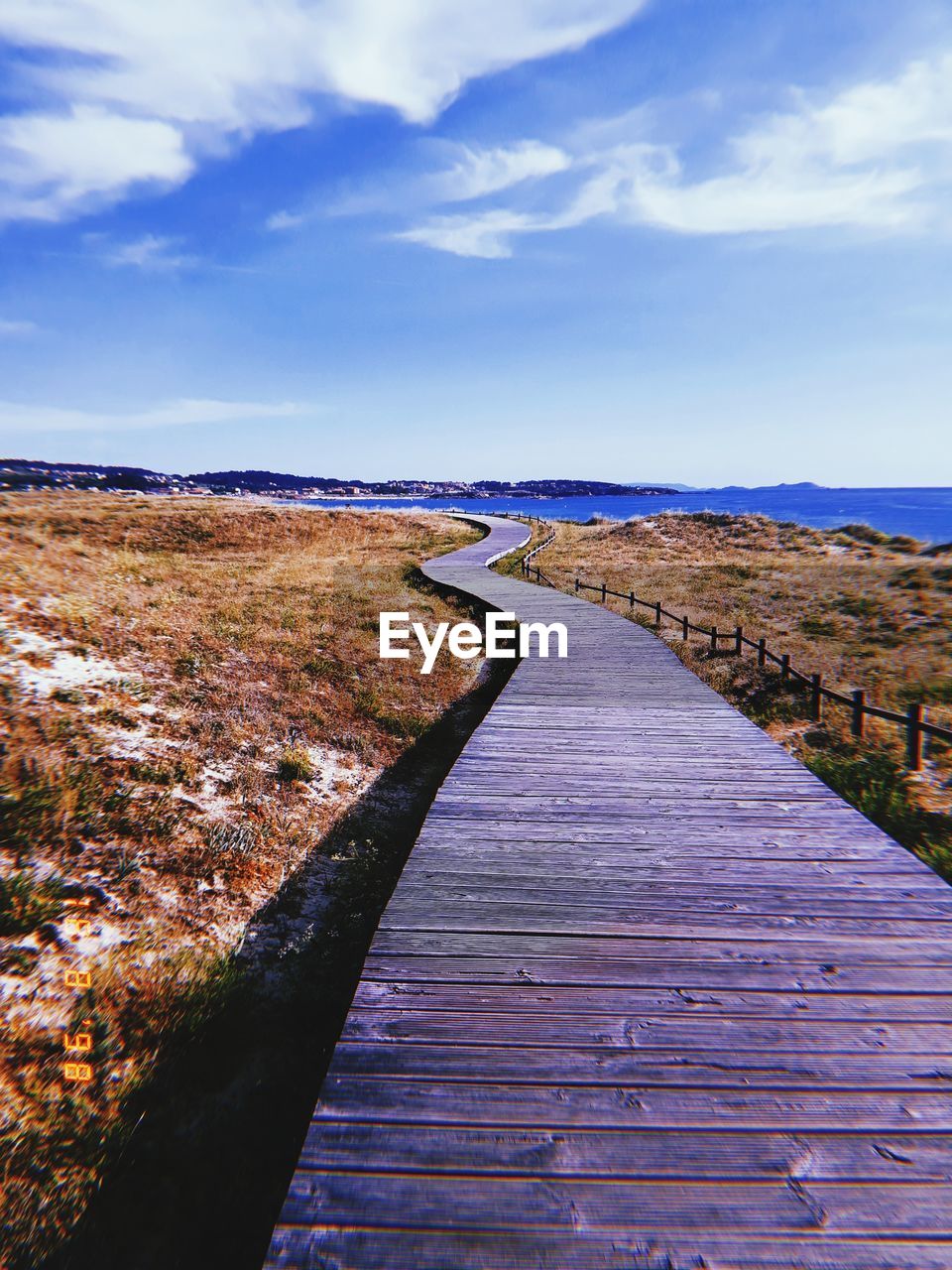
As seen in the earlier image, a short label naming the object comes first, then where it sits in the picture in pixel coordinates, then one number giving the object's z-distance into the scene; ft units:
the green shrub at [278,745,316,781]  27.96
